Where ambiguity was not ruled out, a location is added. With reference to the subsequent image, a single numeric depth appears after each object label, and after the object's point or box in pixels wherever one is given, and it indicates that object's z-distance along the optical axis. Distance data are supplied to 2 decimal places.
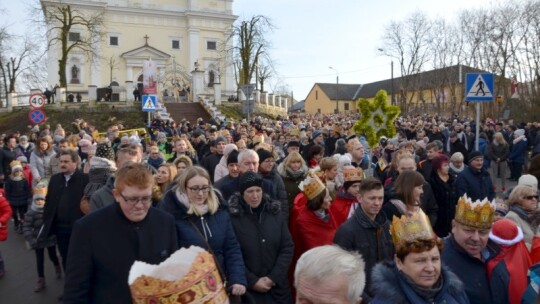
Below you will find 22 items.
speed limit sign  17.22
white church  56.44
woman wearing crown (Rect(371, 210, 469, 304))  3.15
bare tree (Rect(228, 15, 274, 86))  49.06
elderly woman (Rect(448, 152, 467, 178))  8.62
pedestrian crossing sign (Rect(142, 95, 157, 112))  17.95
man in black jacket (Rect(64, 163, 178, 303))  3.29
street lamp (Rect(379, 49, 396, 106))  48.67
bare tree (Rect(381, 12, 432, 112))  48.50
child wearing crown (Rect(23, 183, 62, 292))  6.70
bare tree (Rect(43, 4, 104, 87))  48.59
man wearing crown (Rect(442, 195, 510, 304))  3.70
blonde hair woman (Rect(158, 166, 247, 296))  4.28
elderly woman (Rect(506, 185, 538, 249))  4.72
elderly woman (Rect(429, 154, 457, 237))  7.26
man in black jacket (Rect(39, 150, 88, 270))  6.34
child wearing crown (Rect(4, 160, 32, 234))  10.27
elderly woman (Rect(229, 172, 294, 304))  4.65
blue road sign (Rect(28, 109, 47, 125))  16.84
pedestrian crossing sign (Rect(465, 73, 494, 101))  9.69
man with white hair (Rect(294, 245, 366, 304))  2.28
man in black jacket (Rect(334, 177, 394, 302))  4.40
